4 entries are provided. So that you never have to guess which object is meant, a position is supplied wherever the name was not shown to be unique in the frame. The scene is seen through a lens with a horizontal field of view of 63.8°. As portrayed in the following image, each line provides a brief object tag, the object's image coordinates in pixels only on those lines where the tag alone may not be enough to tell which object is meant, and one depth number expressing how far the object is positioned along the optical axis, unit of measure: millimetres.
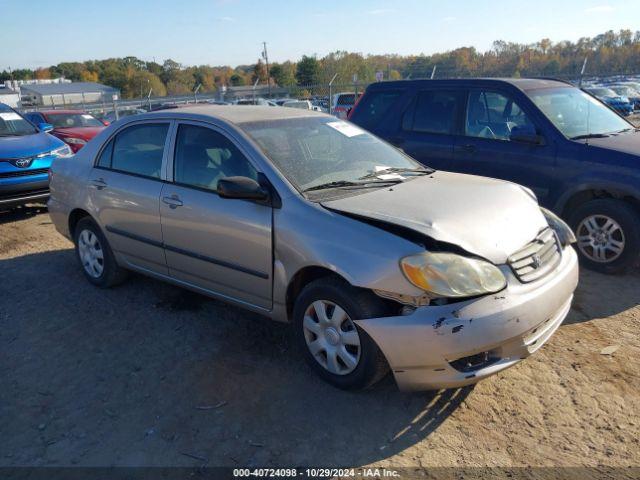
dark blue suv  4910
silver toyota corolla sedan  2748
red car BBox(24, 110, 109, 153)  10989
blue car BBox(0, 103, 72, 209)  7172
